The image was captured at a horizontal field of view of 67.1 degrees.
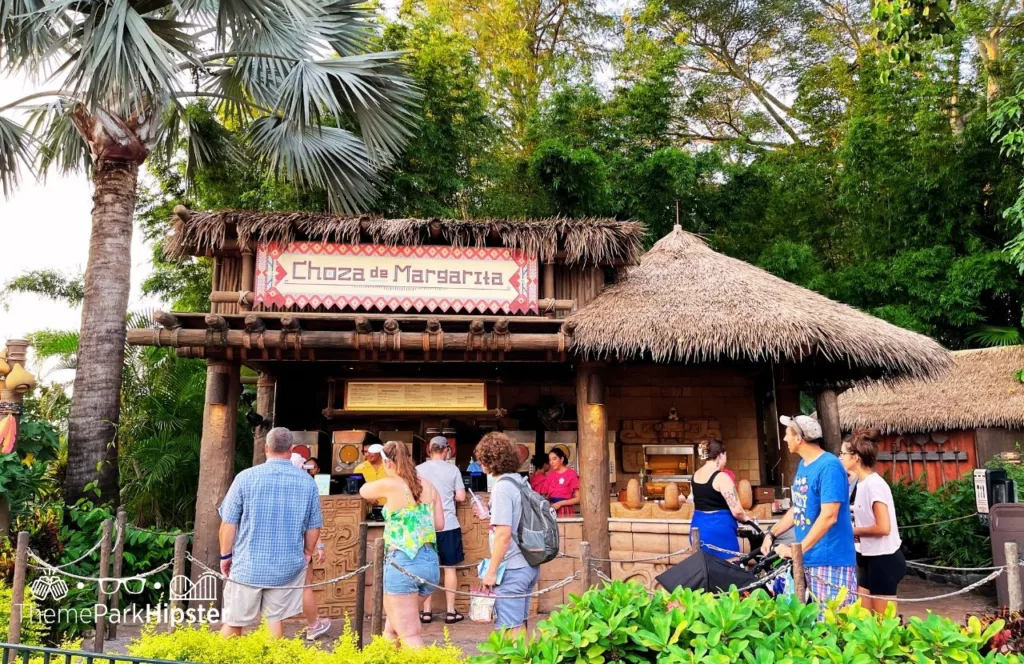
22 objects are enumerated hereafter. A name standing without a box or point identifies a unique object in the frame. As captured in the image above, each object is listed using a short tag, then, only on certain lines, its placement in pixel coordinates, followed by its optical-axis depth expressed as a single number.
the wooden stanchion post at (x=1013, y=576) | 4.07
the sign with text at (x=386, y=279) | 8.22
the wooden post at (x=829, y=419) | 10.91
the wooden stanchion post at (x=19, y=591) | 4.78
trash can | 7.03
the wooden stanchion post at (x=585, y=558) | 4.84
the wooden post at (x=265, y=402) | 9.74
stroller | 4.05
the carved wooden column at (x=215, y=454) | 7.59
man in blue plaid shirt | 4.62
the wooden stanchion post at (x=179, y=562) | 4.80
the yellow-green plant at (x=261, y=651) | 3.37
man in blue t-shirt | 4.57
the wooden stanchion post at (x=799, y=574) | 4.39
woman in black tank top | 5.43
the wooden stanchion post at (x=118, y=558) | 5.99
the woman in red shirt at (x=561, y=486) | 8.20
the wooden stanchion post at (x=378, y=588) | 4.43
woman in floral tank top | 4.57
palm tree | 8.36
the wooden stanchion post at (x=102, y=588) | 5.41
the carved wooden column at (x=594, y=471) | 7.79
